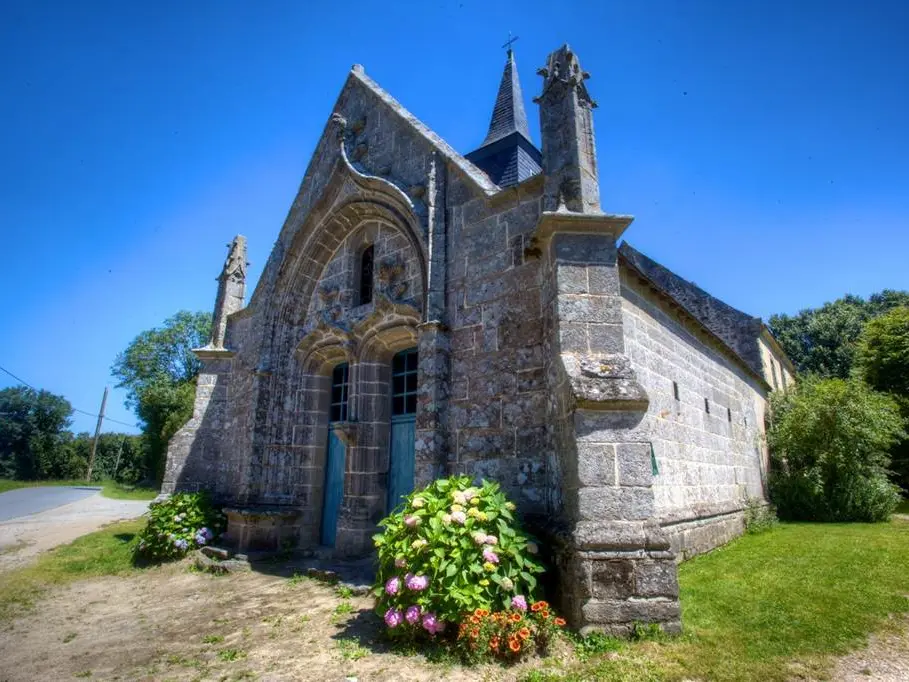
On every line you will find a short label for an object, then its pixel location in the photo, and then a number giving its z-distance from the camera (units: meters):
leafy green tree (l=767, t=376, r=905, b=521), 10.95
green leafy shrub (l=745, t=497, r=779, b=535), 9.40
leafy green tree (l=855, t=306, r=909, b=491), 16.94
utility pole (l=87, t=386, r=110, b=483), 35.91
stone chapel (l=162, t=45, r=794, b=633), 4.25
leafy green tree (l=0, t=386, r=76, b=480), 35.06
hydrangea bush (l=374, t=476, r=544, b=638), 3.85
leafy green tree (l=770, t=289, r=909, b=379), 26.86
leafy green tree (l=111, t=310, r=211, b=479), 32.72
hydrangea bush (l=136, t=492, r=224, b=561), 7.76
